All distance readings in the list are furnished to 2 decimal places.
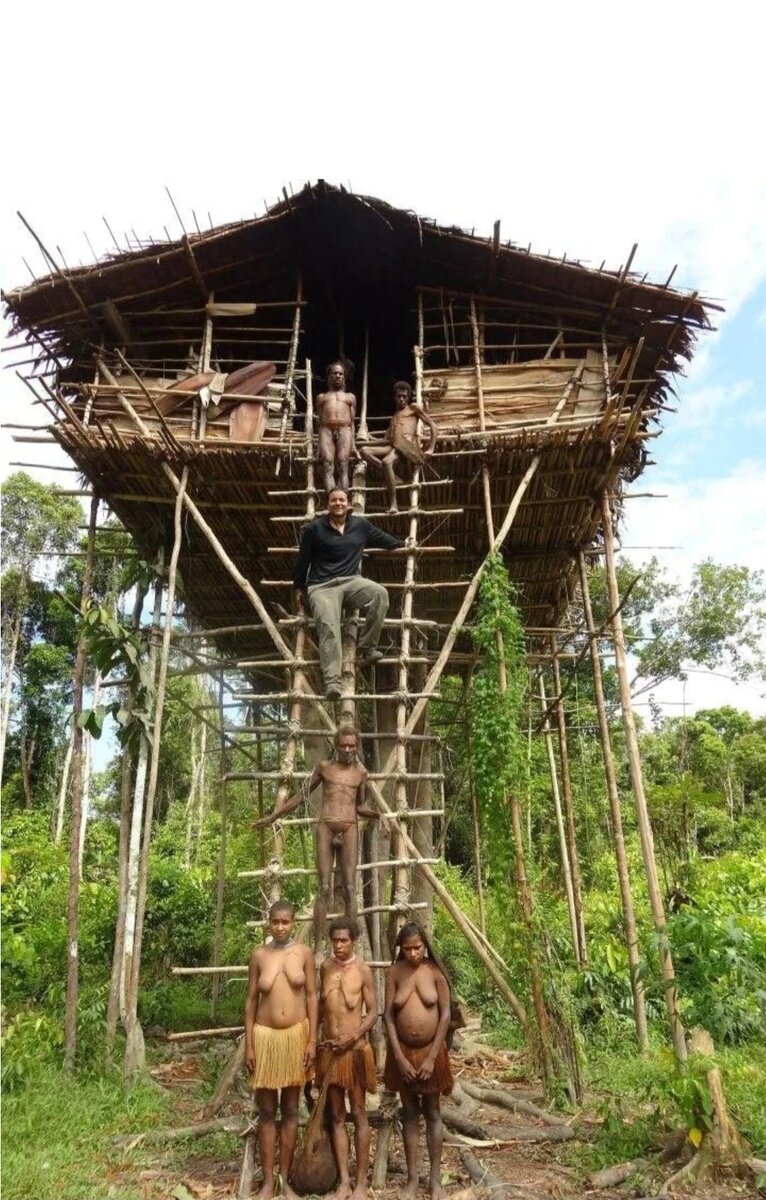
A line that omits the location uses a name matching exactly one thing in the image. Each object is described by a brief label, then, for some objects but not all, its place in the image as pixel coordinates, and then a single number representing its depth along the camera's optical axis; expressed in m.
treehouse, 7.58
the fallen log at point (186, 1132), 5.63
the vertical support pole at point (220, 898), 9.63
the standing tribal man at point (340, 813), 5.65
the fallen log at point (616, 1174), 4.72
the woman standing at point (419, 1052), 4.48
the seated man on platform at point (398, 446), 7.60
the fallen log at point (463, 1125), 5.63
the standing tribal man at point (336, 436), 7.34
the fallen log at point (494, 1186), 4.57
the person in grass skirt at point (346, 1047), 4.52
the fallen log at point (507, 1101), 6.00
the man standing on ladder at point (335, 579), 6.48
